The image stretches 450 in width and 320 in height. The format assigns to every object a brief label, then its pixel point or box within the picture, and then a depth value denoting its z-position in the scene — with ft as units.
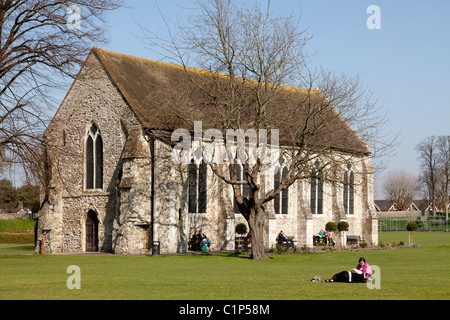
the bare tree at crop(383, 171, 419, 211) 394.32
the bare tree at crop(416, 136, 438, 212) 331.36
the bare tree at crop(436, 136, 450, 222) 331.57
